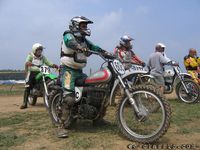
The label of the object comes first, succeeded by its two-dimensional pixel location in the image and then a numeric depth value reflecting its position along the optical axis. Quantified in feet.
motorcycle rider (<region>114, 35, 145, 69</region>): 34.35
